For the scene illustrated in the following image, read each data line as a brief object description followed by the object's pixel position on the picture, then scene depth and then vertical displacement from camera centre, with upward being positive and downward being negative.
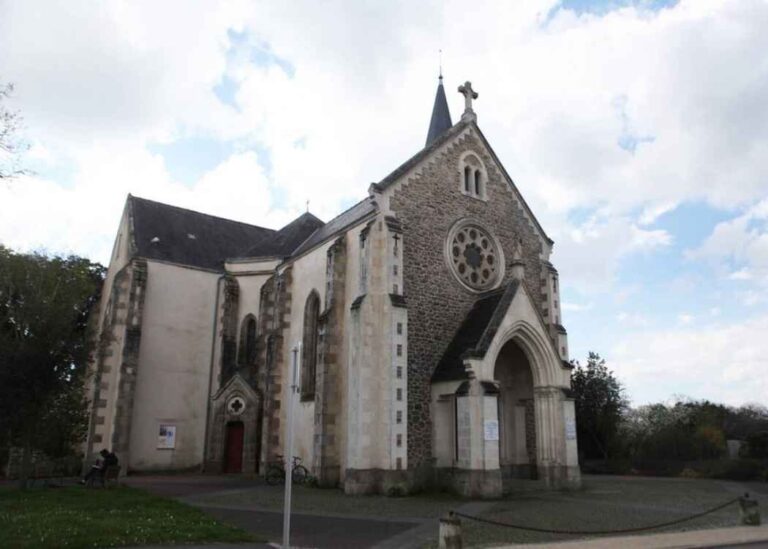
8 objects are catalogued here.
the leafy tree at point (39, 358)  17.45 +2.04
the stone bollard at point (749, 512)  12.84 -1.41
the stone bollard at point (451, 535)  9.45 -1.44
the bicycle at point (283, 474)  21.47 -1.34
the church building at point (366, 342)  19.16 +3.36
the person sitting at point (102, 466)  18.86 -1.05
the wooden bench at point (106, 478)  18.89 -1.38
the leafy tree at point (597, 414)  32.62 +1.28
